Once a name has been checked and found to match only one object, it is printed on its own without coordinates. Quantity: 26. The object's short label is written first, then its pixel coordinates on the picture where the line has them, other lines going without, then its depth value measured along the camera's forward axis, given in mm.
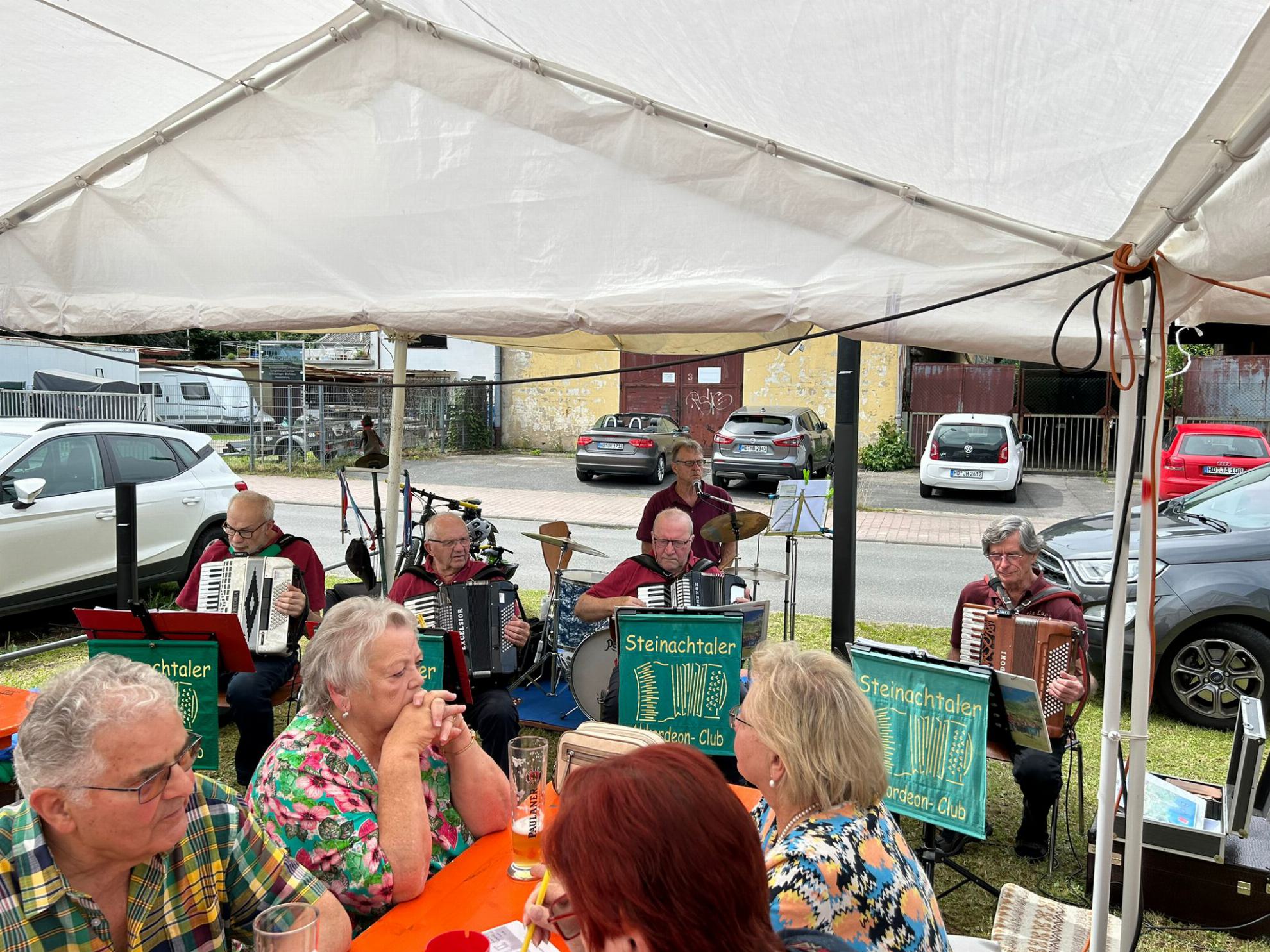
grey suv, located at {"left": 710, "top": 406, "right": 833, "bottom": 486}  16422
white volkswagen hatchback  16469
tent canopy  2137
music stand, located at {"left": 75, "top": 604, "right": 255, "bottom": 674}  4023
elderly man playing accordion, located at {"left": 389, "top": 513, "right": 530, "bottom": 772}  4922
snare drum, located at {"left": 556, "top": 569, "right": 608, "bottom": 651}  6031
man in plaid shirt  1713
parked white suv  6926
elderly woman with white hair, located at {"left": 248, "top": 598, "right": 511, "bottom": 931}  2186
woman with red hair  1300
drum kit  5957
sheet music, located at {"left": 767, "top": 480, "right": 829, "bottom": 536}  6191
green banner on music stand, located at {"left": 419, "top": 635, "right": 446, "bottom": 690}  3781
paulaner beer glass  2213
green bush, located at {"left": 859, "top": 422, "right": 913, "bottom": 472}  21328
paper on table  1890
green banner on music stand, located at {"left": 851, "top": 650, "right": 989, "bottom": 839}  3428
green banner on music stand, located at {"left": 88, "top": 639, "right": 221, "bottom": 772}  3918
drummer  7039
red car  13203
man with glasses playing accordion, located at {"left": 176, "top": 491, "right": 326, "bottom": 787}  4512
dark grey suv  5531
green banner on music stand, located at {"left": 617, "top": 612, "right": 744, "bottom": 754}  4074
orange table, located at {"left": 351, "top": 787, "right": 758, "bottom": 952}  1972
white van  23408
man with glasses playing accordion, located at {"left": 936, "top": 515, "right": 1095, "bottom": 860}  3941
